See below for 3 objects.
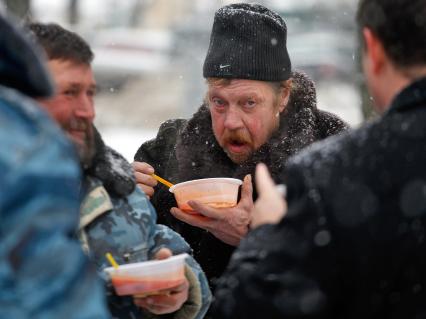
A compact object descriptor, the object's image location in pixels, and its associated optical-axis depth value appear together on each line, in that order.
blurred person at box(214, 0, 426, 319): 2.43
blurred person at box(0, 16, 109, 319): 1.93
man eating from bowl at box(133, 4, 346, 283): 4.29
